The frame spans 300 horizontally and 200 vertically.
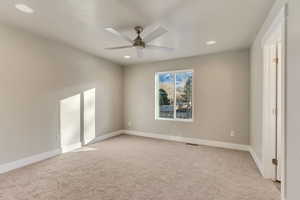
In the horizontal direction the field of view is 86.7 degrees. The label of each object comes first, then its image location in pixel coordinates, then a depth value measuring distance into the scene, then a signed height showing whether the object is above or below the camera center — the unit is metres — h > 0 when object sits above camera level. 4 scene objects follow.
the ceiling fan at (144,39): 2.58 +1.05
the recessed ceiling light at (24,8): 2.16 +1.27
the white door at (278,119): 2.33 -0.31
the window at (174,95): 4.69 +0.12
